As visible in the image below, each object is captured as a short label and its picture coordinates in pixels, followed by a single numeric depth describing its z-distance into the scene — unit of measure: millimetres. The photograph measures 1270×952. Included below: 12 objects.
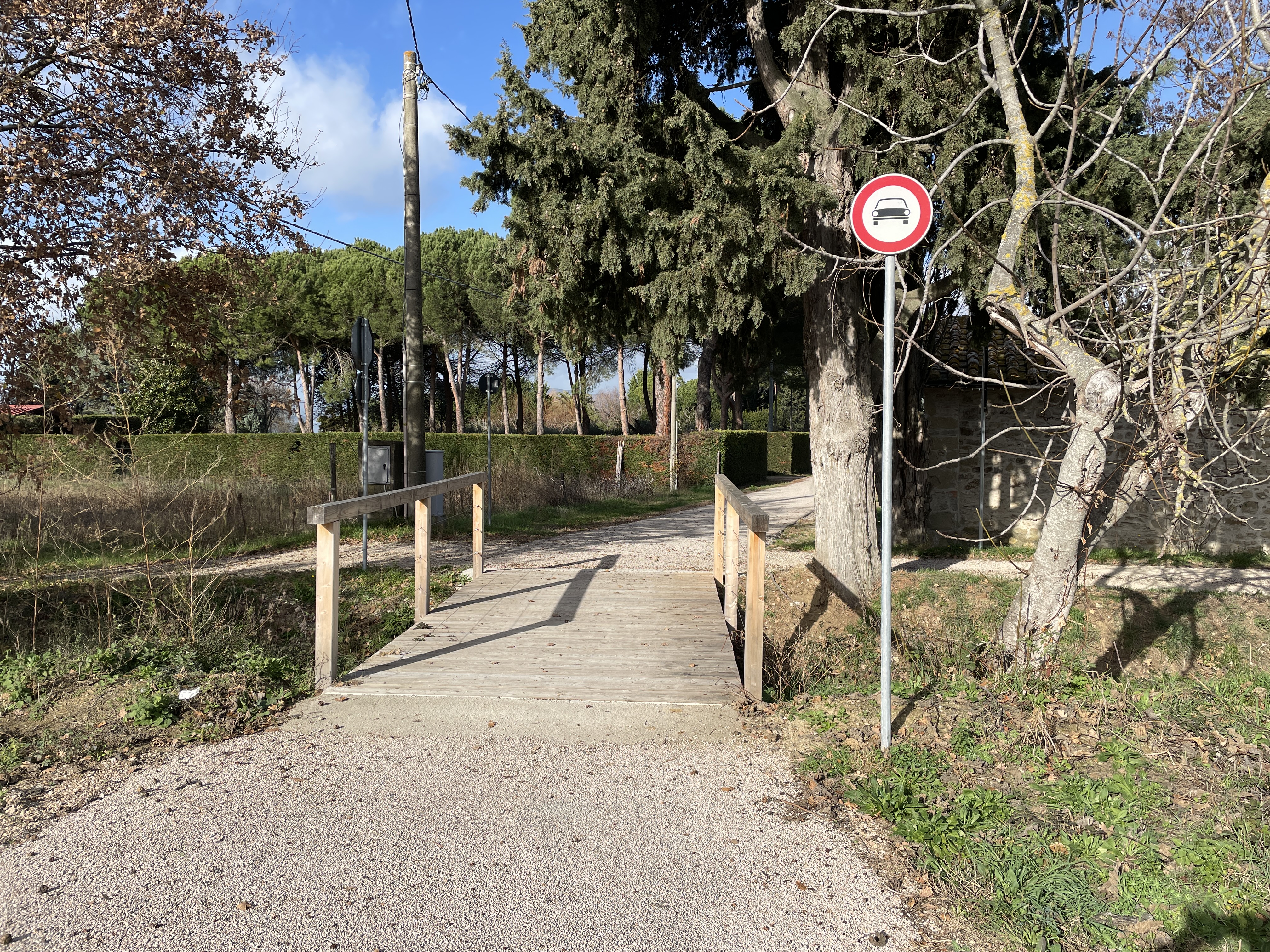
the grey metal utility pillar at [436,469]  11852
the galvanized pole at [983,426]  10812
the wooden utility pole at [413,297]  11141
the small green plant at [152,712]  4559
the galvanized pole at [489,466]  12668
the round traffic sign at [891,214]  4141
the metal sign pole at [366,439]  9148
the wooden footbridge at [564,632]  5082
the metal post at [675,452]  21453
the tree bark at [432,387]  38750
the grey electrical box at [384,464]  11328
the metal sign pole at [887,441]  3986
